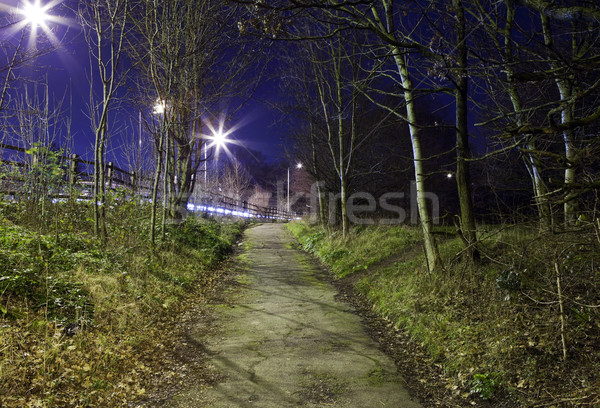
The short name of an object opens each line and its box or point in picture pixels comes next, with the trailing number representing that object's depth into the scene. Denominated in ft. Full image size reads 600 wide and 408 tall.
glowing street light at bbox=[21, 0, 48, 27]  20.63
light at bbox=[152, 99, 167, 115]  32.57
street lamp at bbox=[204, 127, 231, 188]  48.67
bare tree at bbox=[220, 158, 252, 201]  118.01
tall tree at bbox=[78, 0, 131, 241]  28.99
